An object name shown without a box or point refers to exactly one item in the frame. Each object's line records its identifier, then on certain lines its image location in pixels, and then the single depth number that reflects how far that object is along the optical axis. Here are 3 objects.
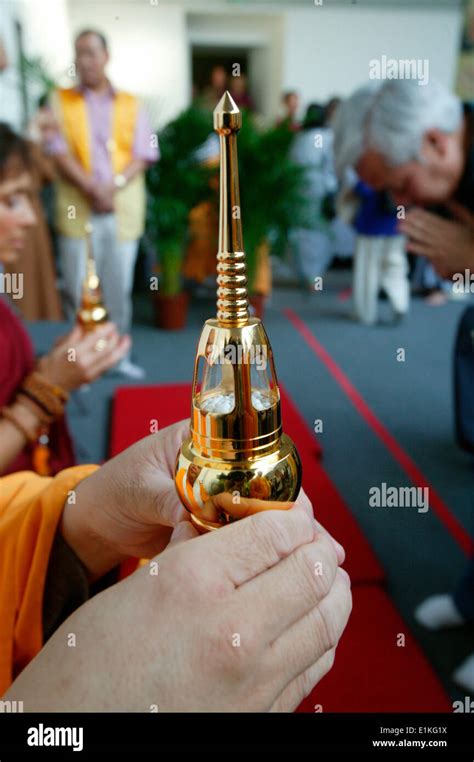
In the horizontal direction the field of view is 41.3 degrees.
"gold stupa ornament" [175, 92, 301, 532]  0.28
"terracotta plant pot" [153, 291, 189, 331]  2.88
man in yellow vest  2.15
